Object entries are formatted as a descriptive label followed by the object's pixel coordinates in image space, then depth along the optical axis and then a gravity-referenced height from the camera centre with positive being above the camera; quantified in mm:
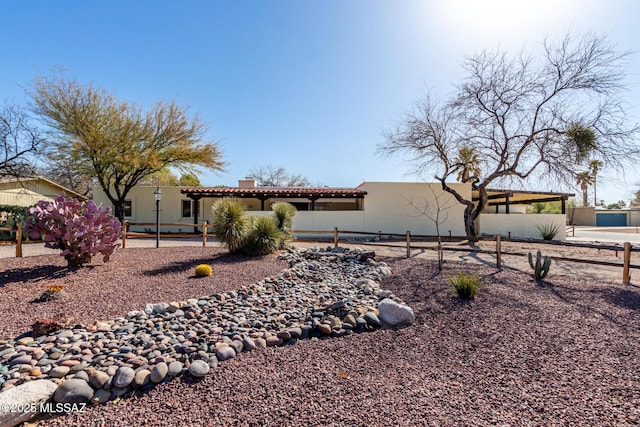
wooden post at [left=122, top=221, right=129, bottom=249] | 10134 -1030
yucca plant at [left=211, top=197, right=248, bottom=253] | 8336 -426
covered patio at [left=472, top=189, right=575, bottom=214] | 16672 +966
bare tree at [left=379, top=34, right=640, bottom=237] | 11148 +3201
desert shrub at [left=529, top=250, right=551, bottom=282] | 6164 -1184
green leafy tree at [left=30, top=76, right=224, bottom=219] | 14703 +3755
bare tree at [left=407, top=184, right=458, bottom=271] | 16906 +334
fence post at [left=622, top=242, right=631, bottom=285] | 5969 -1028
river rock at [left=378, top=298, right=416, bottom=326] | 4203 -1478
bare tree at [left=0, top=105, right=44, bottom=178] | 10180 +2017
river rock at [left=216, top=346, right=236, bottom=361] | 3175 -1552
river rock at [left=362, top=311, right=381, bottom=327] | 4172 -1532
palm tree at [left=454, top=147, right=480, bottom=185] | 14289 +2540
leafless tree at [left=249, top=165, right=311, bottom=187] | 37688 +4029
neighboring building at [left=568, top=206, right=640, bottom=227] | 33938 -467
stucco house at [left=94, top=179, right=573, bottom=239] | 16656 -33
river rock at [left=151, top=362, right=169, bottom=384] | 2744 -1532
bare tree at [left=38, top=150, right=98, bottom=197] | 15136 +2266
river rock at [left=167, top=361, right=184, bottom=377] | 2842 -1543
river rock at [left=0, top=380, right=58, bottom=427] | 2240 -1544
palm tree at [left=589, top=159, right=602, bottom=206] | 12202 +2025
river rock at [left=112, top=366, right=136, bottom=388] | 2663 -1534
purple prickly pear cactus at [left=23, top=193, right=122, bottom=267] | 5966 -394
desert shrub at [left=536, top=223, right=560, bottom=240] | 16234 -998
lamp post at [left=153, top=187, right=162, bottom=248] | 11750 +624
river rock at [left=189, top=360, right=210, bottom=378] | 2826 -1535
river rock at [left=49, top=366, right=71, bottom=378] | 2795 -1552
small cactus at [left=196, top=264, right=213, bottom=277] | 6258 -1299
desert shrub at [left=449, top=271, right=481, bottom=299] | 4957 -1271
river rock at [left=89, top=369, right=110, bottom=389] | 2654 -1538
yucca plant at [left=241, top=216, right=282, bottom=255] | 8375 -787
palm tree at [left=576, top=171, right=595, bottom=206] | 11992 +1411
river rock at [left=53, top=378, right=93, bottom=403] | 2488 -1563
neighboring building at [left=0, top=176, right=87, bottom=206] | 14070 +877
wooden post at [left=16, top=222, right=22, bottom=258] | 7809 -950
